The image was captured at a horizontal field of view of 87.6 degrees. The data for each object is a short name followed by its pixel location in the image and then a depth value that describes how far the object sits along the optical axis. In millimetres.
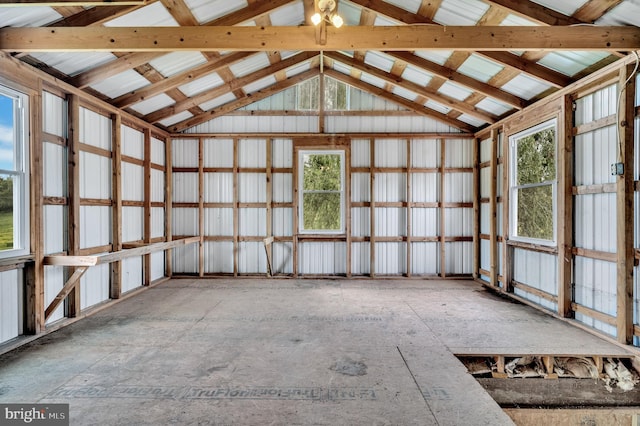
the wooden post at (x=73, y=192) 4414
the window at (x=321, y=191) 7227
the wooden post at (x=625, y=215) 3559
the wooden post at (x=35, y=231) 3770
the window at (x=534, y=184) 5148
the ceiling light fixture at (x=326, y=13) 3003
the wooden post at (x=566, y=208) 4445
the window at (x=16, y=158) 3646
